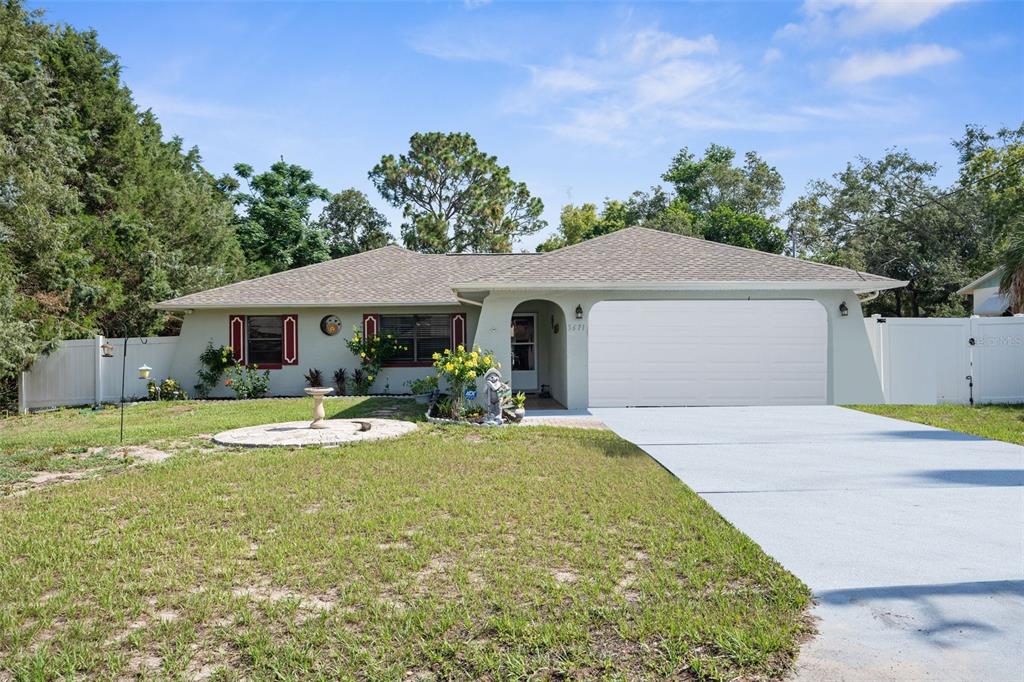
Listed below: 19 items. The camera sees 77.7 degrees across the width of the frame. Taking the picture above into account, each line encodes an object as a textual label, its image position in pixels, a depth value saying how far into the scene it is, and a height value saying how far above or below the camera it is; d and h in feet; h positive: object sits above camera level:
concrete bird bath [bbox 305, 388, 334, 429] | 34.68 -3.07
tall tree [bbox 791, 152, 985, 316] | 102.89 +19.87
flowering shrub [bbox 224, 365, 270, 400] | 54.03 -2.27
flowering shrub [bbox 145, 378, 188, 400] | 54.03 -2.98
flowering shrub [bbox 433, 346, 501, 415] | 37.45 -0.90
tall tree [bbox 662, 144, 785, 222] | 132.98 +34.88
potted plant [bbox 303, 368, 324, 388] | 55.06 -2.04
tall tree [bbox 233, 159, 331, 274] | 102.73 +21.93
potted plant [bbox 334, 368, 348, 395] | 55.16 -2.46
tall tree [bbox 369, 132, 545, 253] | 122.01 +32.23
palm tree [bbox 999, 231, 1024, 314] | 44.91 +5.21
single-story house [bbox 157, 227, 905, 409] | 41.91 +1.83
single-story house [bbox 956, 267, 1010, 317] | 81.62 +7.12
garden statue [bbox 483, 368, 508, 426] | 36.55 -2.52
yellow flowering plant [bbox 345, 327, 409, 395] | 54.60 -0.02
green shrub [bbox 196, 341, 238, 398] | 54.65 -0.64
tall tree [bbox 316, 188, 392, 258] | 126.00 +26.30
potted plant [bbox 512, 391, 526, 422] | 37.22 -3.22
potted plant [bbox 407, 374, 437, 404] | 41.33 -2.45
